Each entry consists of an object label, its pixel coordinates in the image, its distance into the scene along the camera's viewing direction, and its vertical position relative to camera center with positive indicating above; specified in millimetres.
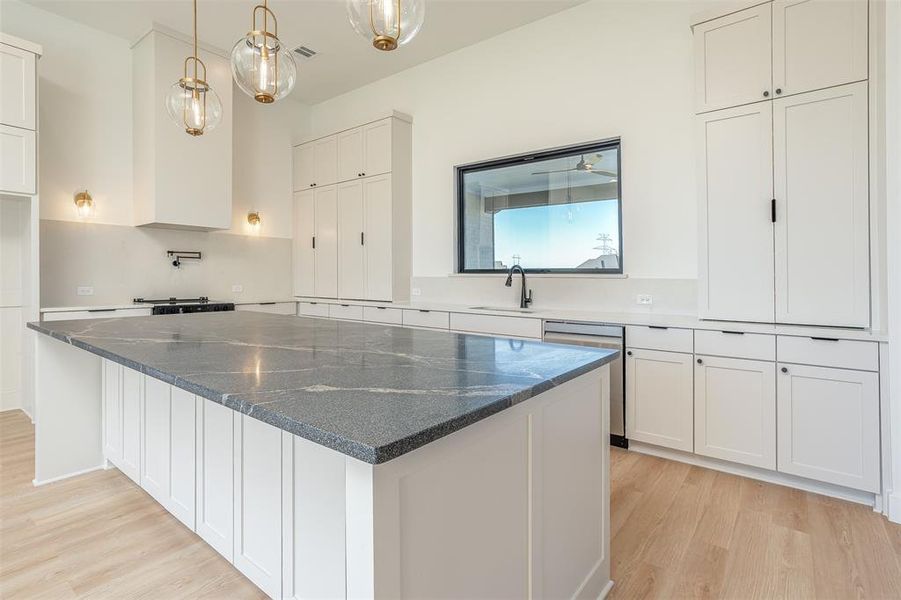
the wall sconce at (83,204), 4086 +871
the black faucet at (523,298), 3973 +9
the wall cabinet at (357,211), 4742 +974
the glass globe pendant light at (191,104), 2422 +1043
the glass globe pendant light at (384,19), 1638 +1006
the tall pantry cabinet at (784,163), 2395 +748
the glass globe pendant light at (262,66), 2049 +1061
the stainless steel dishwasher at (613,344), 3037 -303
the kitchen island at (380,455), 890 -416
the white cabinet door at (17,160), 3346 +1042
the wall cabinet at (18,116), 3342 +1367
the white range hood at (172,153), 4168 +1405
